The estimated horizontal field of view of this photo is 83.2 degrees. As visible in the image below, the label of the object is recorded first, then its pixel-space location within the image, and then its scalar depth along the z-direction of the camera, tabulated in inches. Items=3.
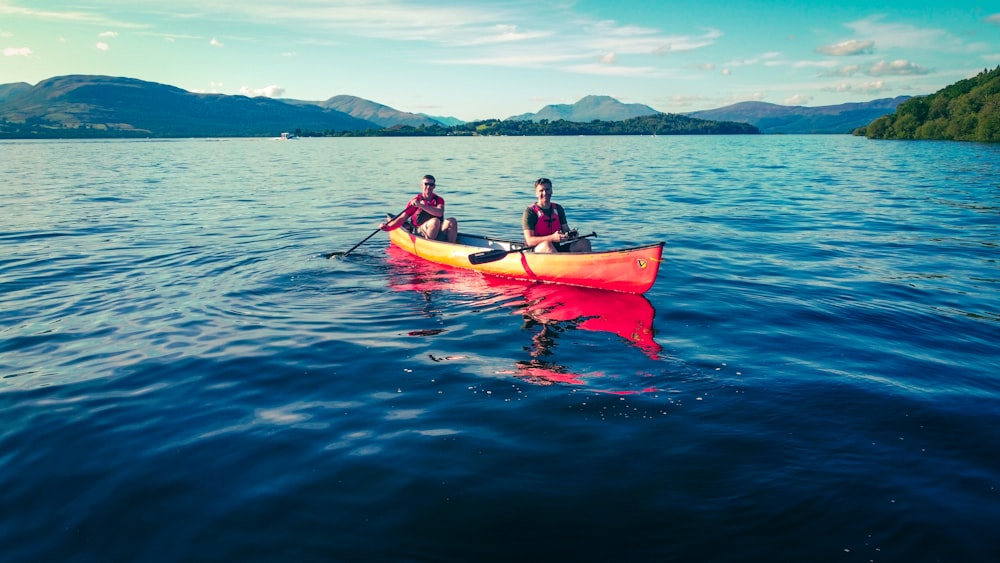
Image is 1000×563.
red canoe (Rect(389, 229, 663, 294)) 432.8
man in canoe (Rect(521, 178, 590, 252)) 490.3
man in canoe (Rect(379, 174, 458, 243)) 590.6
